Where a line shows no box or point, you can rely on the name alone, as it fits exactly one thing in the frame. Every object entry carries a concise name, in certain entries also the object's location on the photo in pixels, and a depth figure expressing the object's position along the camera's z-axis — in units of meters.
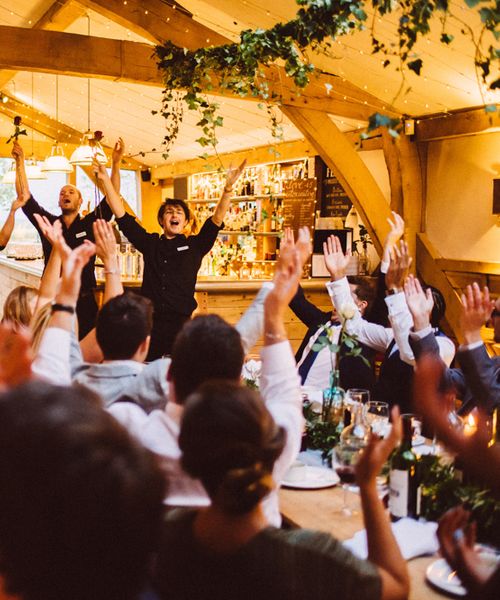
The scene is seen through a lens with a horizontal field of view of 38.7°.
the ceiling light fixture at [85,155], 6.69
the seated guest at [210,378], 1.60
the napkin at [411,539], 1.75
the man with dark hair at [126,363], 2.17
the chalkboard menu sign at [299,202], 8.36
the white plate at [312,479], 2.22
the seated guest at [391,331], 3.20
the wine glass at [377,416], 2.55
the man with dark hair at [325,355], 3.72
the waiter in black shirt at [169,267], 4.76
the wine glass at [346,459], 1.94
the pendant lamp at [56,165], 7.92
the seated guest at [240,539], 1.17
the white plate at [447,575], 1.56
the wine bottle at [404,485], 1.95
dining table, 1.74
